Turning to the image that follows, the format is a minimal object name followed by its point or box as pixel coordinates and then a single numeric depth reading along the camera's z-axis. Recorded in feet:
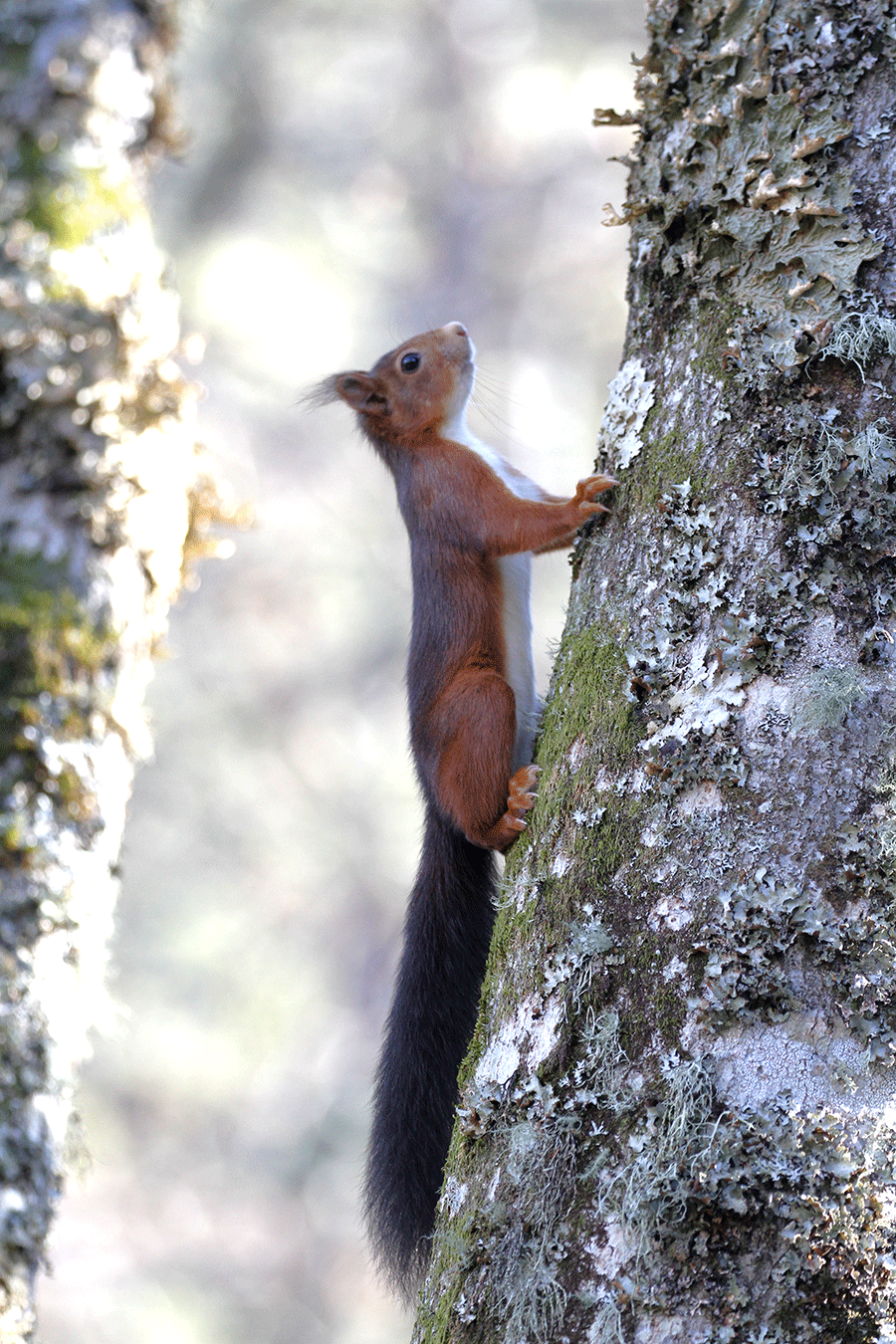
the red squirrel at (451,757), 22.49
